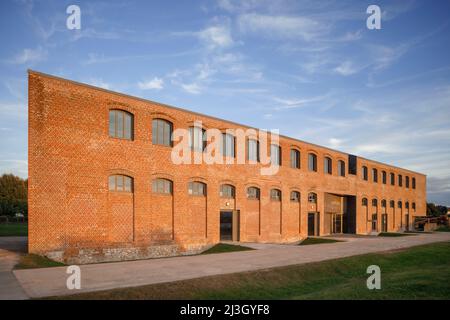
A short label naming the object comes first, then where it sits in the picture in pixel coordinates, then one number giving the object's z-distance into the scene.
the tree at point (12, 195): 53.66
